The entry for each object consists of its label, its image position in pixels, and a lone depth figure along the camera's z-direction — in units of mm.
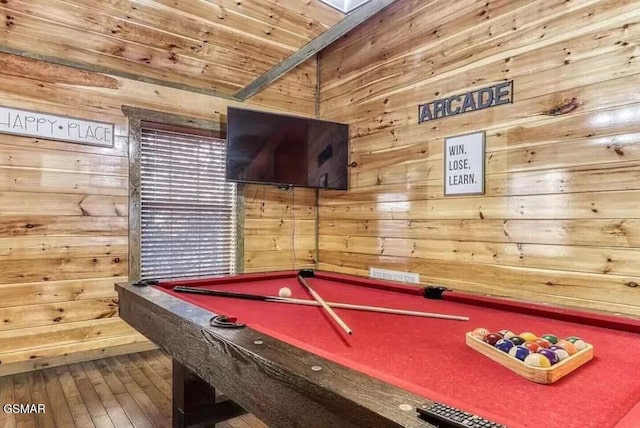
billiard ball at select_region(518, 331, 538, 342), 1096
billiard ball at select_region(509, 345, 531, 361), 967
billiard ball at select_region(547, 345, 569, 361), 971
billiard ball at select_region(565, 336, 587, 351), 1046
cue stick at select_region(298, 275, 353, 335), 1323
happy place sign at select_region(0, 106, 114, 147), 2855
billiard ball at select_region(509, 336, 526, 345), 1062
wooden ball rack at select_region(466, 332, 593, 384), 898
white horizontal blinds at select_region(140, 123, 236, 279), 3488
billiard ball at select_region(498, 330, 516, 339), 1107
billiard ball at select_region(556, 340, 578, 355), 1013
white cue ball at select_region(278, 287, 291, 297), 1888
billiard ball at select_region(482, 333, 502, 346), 1079
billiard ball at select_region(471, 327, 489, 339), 1142
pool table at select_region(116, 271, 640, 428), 762
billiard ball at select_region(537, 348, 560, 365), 940
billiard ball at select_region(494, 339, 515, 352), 1027
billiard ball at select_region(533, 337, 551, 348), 1043
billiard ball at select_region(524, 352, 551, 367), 915
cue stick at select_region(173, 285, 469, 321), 1539
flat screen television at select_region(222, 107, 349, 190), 3527
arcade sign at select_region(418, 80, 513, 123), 2822
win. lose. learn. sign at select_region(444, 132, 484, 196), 2943
